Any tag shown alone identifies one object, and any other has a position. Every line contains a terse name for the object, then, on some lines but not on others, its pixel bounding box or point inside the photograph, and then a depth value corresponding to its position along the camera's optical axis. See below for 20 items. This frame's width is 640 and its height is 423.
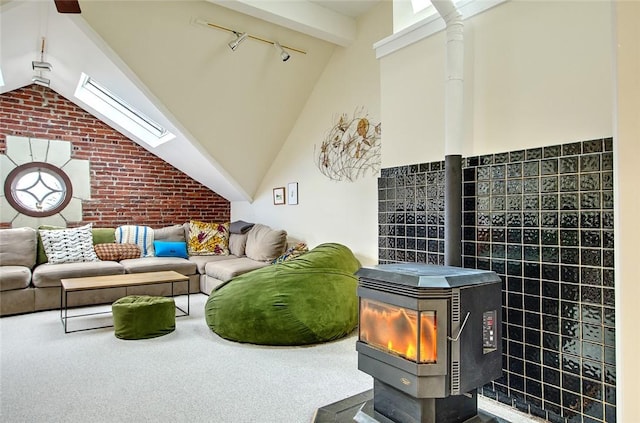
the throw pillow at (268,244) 4.75
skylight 5.15
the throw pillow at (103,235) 5.08
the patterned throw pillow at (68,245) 4.58
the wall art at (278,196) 5.21
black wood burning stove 1.63
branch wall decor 3.73
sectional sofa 3.98
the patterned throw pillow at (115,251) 4.93
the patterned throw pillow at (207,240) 5.61
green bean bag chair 2.97
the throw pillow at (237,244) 5.44
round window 4.96
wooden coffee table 3.41
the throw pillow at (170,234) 5.53
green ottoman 3.17
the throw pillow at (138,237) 5.27
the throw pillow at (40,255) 4.58
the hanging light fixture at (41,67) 3.71
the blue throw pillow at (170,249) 5.27
